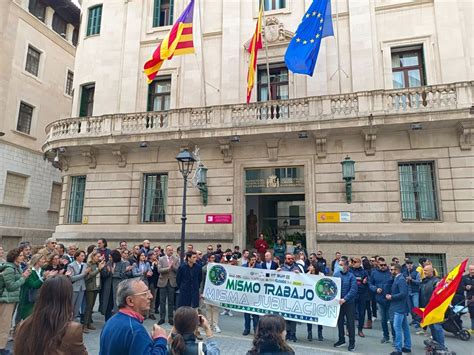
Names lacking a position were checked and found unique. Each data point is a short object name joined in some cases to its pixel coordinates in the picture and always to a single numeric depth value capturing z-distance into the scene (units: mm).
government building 14539
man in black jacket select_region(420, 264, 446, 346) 8695
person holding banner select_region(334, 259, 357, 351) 8242
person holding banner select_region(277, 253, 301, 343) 8578
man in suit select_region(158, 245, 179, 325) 9931
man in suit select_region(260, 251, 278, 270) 9703
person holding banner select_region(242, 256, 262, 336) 8930
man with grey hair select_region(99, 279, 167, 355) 2816
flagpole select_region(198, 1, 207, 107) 17462
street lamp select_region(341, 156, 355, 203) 14625
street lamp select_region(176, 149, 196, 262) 10751
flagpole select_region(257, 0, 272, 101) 17047
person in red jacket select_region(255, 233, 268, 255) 15117
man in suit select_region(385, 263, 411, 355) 7591
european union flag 14633
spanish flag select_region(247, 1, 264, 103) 15867
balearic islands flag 15906
